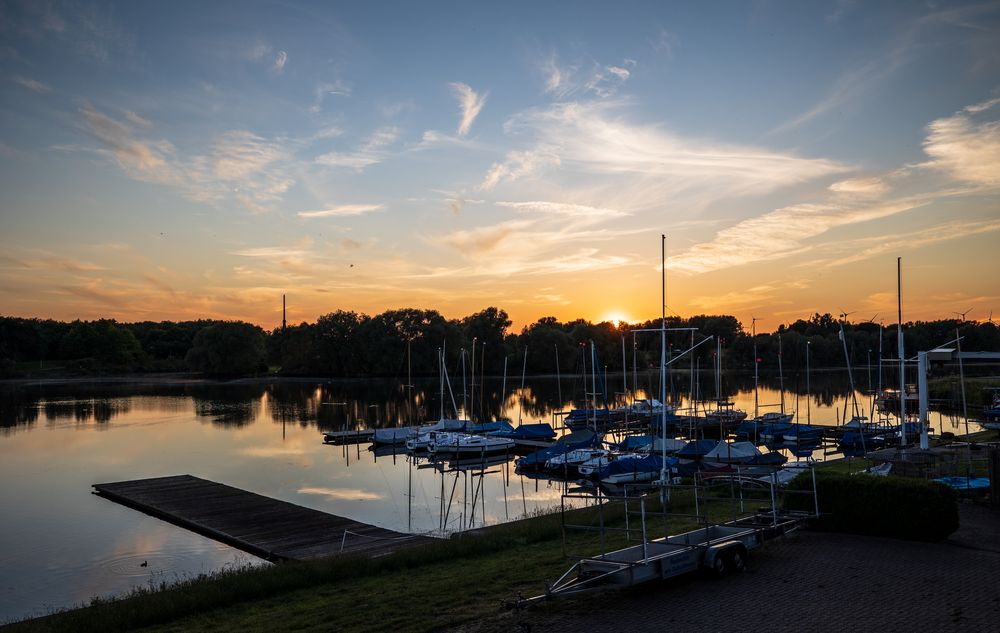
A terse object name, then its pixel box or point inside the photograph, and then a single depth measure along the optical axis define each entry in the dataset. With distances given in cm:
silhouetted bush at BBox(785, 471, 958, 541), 1595
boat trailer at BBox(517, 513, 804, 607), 1179
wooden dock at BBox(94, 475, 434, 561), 2210
